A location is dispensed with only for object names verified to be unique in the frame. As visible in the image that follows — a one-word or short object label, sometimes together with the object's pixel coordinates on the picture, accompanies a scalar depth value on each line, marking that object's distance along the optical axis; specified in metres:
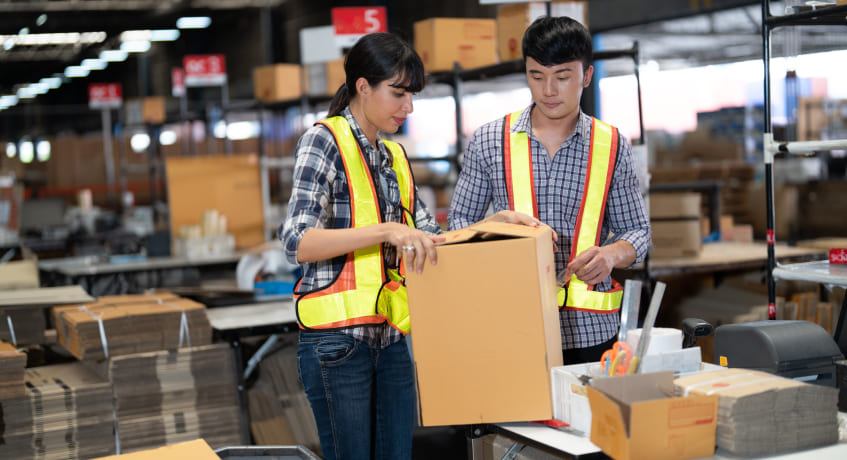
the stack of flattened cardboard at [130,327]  3.60
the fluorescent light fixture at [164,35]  18.67
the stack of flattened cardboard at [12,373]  3.20
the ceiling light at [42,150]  18.55
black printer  2.04
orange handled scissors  1.74
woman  2.01
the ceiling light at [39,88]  26.47
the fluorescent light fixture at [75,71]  24.19
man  2.13
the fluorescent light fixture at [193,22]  17.30
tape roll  1.79
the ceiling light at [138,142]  19.91
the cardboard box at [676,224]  5.20
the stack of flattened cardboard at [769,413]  1.63
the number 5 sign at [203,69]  9.30
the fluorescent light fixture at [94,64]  23.08
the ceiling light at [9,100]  26.53
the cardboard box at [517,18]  4.38
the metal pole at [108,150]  14.34
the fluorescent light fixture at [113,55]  21.45
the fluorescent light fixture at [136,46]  19.87
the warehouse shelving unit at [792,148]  2.68
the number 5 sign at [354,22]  5.88
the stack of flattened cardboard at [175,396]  3.65
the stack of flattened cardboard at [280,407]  4.30
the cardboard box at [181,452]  1.73
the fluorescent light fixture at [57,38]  18.25
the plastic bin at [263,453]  2.15
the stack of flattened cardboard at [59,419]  3.33
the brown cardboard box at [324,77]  6.95
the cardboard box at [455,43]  5.15
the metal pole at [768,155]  3.00
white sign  6.39
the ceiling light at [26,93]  26.73
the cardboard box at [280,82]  7.50
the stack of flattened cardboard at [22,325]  4.01
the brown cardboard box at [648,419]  1.55
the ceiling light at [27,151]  18.92
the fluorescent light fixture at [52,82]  25.84
